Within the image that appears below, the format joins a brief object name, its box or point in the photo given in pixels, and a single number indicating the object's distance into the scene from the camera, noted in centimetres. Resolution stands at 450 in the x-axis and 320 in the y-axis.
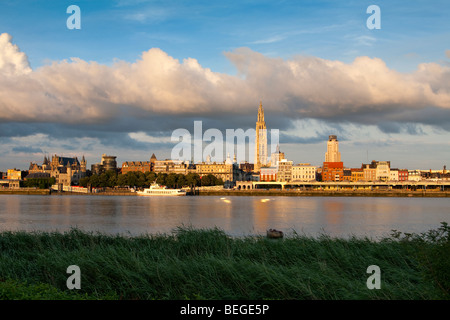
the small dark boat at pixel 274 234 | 2426
